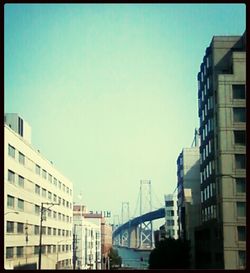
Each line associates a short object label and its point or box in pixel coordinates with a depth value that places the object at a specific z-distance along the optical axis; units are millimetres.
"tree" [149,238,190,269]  66750
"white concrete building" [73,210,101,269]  110625
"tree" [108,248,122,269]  123175
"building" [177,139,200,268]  79025
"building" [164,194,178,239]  134425
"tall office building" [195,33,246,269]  56125
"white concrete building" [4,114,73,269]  56906
